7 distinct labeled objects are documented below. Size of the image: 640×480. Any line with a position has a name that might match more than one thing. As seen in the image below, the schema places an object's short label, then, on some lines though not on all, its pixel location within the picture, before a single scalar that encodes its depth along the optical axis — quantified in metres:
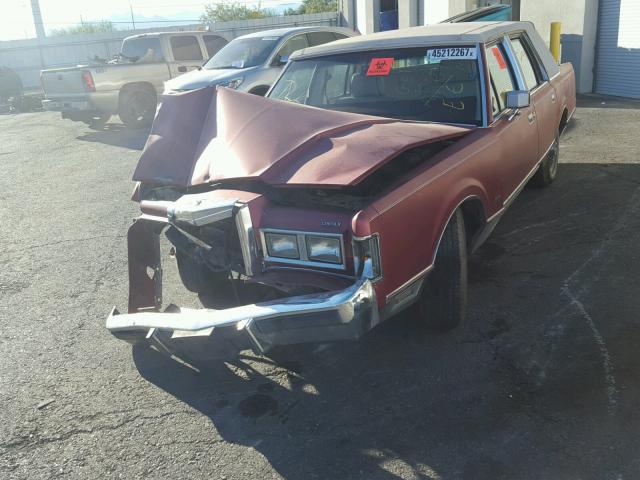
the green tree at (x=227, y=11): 42.62
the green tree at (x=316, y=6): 38.42
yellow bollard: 12.25
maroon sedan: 3.00
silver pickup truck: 12.05
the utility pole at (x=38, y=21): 41.31
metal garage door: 11.48
